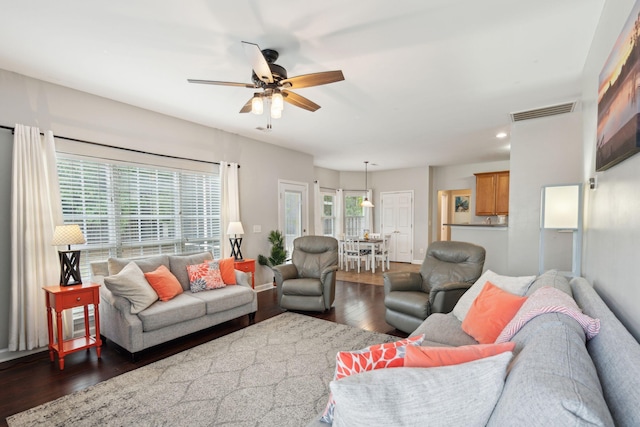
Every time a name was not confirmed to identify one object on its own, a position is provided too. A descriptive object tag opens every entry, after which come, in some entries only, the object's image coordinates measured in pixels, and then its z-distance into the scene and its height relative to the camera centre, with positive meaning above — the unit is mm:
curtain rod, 2836 +714
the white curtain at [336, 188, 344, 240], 9055 -180
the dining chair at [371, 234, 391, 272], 7094 -1150
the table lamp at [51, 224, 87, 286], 2756 -460
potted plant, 5305 -865
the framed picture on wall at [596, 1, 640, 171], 1255 +525
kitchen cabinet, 6684 +275
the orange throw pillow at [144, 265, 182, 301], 3178 -848
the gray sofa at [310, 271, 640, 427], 716 -504
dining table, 6920 -938
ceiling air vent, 3629 +1194
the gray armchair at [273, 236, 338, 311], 4008 -1016
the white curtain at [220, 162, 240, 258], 4755 +121
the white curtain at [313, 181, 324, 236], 7762 -207
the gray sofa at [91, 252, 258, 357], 2799 -1090
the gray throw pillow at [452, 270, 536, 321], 2281 -655
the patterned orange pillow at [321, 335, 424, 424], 1136 -605
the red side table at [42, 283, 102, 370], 2637 -927
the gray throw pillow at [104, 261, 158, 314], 2789 -796
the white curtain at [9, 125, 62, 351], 2785 -275
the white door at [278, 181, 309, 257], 5906 -95
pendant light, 7847 +488
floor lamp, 2676 -63
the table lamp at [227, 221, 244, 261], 4527 -537
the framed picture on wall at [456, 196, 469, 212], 8830 +42
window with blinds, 3322 -27
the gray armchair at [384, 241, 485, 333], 2984 -880
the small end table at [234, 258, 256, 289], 4488 -922
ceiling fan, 2180 +978
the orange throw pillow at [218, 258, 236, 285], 3816 -857
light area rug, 1994 -1438
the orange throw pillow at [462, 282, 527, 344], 1942 -753
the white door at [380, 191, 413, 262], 8586 -506
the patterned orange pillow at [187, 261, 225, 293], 3537 -872
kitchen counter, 4944 -352
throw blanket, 1276 -509
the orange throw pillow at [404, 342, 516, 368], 1078 -558
